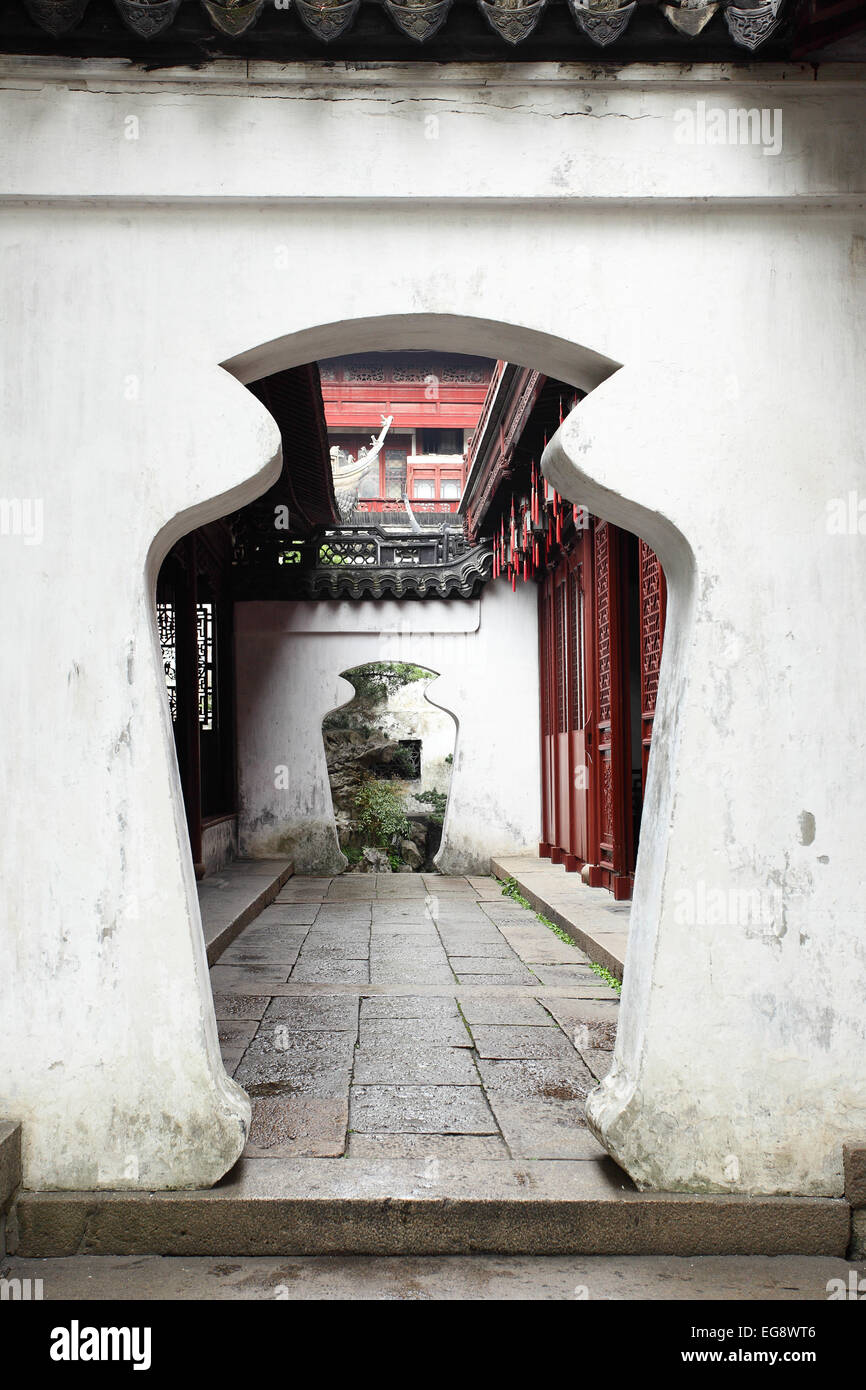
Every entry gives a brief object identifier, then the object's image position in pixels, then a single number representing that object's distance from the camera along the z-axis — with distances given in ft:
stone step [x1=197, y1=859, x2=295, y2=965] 20.92
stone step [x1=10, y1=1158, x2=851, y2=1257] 9.04
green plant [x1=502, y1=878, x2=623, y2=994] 17.74
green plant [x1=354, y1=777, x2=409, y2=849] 50.67
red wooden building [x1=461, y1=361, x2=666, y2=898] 21.93
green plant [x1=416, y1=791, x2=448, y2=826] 55.62
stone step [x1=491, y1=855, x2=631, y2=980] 18.57
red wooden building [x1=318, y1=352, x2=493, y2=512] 65.77
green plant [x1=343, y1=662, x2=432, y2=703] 58.85
